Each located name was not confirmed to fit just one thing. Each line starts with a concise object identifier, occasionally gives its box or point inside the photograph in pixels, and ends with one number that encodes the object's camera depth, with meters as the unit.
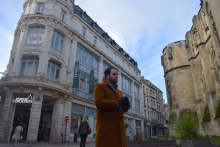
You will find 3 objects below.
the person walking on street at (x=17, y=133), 10.59
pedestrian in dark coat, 7.68
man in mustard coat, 2.00
